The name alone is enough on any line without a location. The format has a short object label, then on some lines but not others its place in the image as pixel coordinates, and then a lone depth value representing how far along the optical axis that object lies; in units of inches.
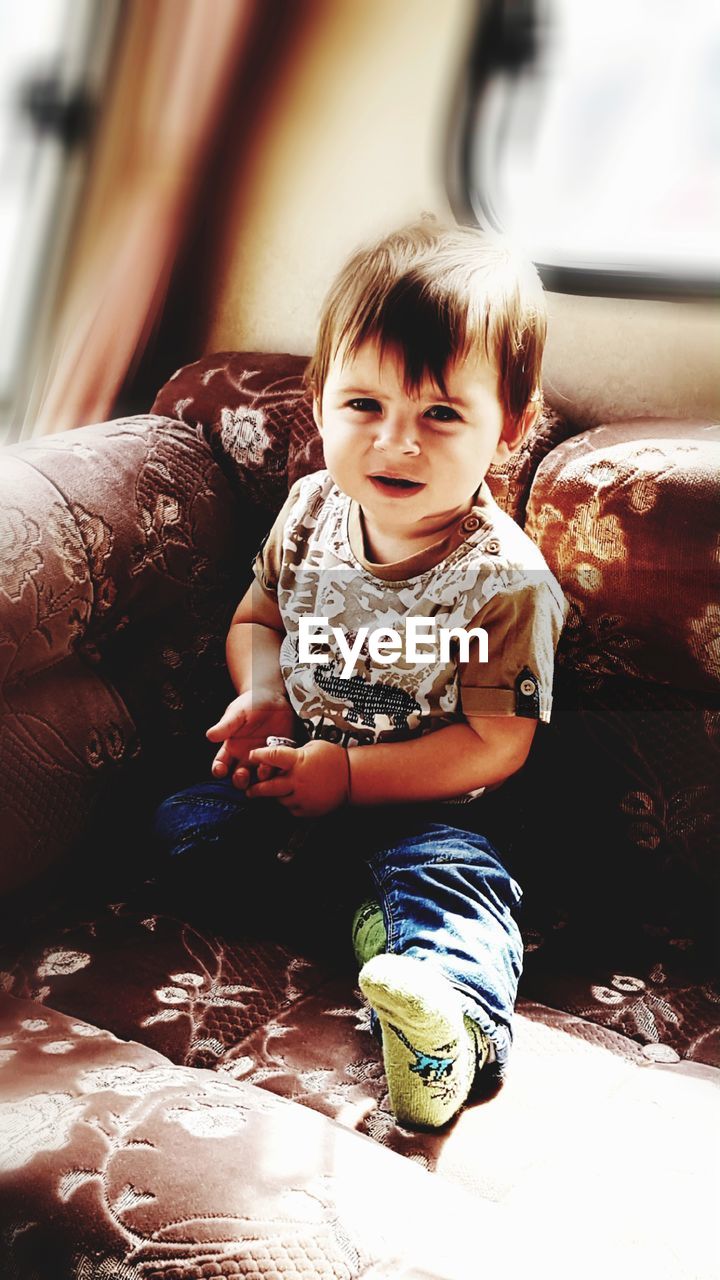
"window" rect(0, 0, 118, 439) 31.5
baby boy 26.5
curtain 31.8
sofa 18.9
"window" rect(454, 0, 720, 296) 27.7
